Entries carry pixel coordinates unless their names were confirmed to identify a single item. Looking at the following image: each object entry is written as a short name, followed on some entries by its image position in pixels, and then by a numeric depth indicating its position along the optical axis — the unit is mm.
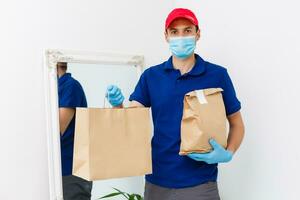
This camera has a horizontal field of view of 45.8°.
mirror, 1754
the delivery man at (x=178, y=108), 1433
